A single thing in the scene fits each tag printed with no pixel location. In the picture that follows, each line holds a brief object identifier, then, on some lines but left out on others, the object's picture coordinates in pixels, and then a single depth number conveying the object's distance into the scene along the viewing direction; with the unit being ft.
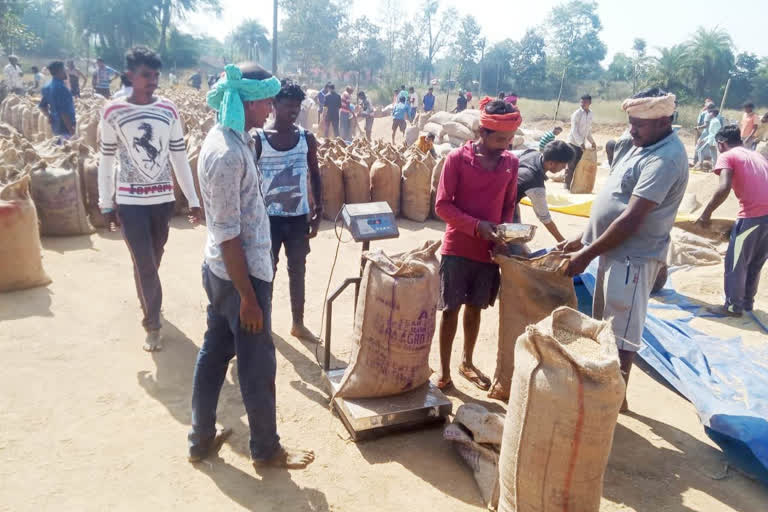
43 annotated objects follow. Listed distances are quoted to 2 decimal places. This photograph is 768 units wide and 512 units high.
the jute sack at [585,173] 32.78
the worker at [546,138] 23.55
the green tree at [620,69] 137.94
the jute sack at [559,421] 6.06
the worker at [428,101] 62.54
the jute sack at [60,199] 17.70
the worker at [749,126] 39.65
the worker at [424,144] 32.17
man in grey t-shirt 8.89
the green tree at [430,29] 153.38
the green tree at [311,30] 149.48
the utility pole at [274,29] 63.75
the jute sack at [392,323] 9.02
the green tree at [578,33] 181.78
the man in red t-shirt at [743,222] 15.25
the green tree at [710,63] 112.68
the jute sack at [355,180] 23.15
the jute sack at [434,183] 24.87
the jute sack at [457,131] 48.08
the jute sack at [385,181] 23.70
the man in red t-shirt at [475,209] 9.67
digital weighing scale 9.24
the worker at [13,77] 45.21
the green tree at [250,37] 206.90
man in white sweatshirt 11.03
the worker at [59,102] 25.84
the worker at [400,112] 51.06
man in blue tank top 11.18
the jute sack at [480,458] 7.98
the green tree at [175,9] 130.62
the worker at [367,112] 56.25
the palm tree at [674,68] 112.68
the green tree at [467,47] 137.70
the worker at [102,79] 46.55
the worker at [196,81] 94.86
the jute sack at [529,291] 9.67
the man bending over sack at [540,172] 11.62
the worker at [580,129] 33.81
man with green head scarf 6.84
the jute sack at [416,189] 24.27
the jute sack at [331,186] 22.79
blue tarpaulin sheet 8.96
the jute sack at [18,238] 13.55
